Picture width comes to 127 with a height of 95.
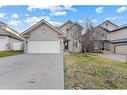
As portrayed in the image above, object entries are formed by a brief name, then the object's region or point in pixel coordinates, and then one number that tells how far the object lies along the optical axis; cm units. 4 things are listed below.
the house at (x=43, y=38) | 1014
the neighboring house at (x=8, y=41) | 1178
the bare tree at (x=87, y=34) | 1111
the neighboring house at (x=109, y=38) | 1310
